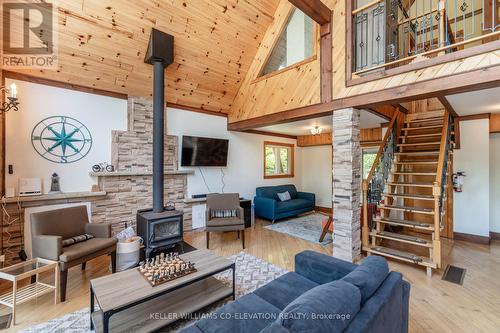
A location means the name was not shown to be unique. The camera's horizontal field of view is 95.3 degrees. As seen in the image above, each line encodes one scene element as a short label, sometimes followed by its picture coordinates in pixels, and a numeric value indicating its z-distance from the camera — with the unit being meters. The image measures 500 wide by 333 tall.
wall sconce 2.47
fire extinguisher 4.40
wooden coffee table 1.75
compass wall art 3.40
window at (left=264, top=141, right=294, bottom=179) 6.81
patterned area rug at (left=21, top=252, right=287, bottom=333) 2.03
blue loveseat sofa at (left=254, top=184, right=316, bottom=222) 5.67
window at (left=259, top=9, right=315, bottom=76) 4.14
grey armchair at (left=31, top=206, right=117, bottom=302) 2.51
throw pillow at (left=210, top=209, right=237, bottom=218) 4.44
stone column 3.26
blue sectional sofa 1.09
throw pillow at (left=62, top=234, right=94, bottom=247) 2.77
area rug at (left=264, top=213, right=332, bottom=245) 4.55
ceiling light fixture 5.21
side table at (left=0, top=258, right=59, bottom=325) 2.15
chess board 2.00
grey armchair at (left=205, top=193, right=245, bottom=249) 4.02
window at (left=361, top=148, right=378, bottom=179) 6.53
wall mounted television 4.82
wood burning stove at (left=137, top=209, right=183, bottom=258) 3.39
